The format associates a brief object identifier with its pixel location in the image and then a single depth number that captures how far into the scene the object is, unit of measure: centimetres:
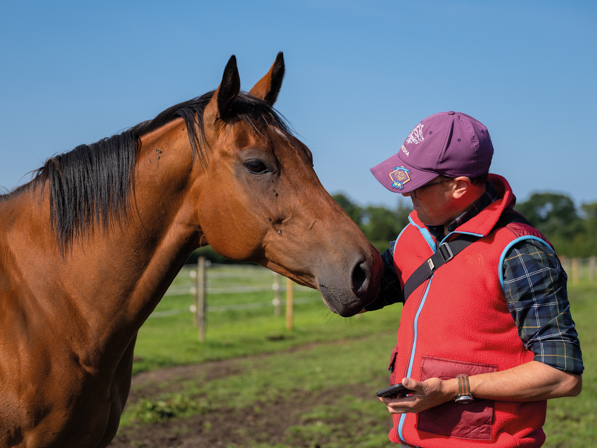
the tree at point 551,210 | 7562
